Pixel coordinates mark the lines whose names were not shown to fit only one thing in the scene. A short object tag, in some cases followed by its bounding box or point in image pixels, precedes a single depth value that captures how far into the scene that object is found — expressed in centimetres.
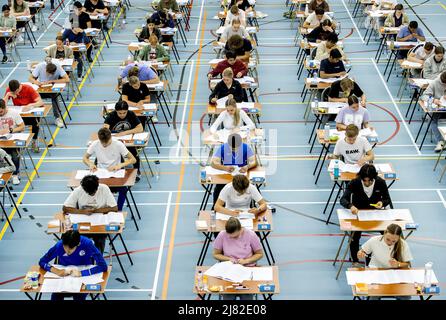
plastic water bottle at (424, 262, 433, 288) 1086
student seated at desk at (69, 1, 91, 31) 2302
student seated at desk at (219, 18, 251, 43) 2116
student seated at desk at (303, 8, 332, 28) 2242
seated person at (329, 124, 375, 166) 1448
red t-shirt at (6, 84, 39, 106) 1730
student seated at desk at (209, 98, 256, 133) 1576
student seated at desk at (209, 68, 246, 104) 1723
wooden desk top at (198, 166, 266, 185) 1388
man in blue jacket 1137
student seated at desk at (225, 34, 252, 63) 1964
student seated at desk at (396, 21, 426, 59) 2086
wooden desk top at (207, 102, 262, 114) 1673
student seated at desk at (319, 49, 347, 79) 1848
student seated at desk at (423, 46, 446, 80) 1852
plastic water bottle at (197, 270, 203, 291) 1104
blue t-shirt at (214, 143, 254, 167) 1431
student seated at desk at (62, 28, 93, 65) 2144
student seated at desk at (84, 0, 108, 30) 2441
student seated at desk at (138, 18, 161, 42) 2083
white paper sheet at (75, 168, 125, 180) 1427
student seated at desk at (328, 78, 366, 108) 1698
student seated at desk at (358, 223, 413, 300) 1141
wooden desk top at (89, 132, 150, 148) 1549
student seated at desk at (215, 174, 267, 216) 1274
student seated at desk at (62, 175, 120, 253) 1302
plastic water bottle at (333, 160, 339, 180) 1412
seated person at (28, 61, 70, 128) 1850
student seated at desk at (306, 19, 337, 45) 2111
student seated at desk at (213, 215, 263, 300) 1170
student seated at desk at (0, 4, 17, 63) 2306
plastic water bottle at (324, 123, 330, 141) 1556
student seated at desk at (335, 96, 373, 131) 1584
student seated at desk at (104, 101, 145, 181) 1586
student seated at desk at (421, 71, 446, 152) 1706
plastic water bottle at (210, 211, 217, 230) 1252
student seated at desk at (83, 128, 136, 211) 1452
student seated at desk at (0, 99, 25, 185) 1596
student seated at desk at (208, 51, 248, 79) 1853
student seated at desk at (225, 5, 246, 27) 2272
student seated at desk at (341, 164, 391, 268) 1292
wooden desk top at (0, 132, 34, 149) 1553
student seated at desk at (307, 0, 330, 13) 2358
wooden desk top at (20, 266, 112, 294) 1112
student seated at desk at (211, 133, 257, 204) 1429
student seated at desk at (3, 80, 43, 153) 1720
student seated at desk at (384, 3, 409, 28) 2239
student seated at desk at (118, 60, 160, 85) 1841
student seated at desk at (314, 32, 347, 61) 1922
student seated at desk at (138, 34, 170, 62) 1991
